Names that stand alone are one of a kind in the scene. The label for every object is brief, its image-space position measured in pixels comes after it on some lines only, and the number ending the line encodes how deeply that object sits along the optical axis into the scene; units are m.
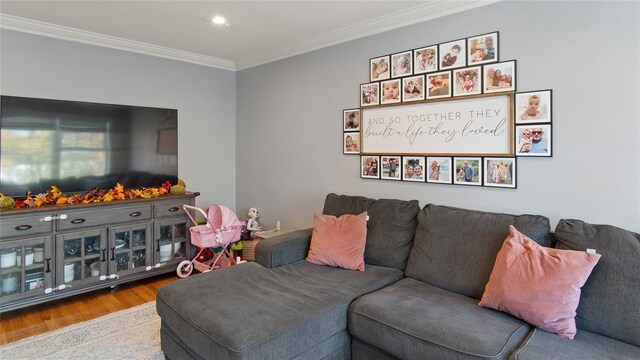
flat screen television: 3.20
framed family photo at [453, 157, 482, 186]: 2.66
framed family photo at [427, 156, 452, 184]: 2.81
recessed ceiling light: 3.11
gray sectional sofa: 1.70
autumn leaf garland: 3.11
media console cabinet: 2.91
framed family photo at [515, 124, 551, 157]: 2.34
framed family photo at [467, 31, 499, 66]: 2.55
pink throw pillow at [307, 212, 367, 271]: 2.70
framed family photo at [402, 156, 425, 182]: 2.97
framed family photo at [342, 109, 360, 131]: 3.39
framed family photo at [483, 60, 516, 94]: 2.47
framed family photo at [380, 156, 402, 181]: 3.11
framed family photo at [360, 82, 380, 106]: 3.21
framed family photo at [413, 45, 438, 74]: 2.85
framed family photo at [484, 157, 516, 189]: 2.50
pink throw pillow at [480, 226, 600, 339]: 1.75
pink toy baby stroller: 3.66
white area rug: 2.40
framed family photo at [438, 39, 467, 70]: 2.70
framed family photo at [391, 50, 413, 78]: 3.00
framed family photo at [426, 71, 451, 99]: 2.78
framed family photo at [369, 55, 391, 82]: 3.15
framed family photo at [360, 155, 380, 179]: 3.26
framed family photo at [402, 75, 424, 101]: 2.93
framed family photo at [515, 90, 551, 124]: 2.34
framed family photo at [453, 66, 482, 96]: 2.63
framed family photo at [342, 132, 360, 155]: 3.40
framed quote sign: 2.54
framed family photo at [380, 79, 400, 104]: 3.08
